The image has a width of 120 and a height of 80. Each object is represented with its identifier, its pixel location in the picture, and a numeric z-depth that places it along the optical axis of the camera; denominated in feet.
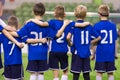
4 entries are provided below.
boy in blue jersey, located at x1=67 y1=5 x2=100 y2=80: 35.74
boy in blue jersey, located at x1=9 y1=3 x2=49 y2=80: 33.50
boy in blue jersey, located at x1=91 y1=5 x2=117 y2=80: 36.41
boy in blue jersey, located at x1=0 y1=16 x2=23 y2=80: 32.31
